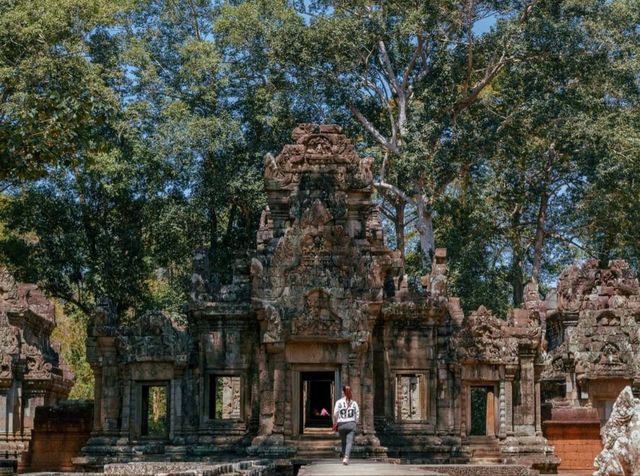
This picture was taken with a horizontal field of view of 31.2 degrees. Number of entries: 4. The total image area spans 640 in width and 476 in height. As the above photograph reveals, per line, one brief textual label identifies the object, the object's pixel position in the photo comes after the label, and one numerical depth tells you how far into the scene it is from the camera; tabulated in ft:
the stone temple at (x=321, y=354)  74.08
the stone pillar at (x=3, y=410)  88.74
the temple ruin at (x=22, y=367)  88.48
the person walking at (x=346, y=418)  61.16
